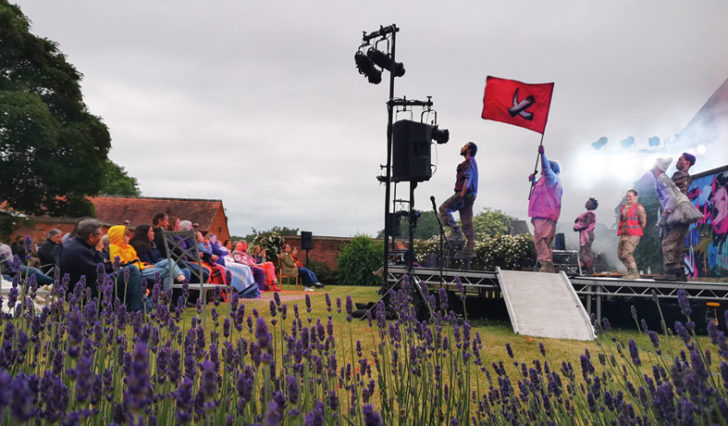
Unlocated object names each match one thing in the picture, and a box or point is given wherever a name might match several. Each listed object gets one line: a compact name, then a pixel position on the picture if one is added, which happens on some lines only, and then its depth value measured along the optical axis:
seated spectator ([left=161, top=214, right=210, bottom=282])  7.52
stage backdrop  14.20
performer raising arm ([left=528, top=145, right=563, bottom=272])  8.40
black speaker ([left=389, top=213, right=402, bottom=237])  9.09
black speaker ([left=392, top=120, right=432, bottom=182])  7.56
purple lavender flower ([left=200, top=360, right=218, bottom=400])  0.79
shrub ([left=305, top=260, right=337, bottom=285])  19.97
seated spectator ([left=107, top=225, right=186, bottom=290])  6.43
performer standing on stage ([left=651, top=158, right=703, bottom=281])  7.44
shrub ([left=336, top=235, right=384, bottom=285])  18.95
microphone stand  6.71
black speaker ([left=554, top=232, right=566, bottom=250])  15.32
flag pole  8.80
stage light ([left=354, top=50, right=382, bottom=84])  7.79
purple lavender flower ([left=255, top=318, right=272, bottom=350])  0.93
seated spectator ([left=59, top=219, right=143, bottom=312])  4.83
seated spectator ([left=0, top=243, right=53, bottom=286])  5.73
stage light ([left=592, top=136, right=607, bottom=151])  19.02
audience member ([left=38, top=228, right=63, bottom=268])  6.89
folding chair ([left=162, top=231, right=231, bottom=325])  5.95
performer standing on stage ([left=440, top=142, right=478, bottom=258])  8.91
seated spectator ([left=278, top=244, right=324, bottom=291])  15.01
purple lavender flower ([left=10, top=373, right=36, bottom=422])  0.63
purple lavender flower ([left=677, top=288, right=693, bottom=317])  1.84
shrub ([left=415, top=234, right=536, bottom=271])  13.34
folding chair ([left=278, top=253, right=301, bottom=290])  15.07
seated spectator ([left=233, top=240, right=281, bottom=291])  12.07
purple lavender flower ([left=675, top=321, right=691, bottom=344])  1.72
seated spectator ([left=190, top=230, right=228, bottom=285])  8.41
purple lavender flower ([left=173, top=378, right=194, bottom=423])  0.85
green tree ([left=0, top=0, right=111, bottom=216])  19.48
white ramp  6.57
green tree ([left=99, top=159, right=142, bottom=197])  47.01
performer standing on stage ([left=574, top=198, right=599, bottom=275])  13.08
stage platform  7.55
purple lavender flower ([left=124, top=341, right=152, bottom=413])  0.64
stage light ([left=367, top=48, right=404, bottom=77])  7.65
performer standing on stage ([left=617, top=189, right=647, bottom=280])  9.80
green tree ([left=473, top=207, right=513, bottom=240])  52.72
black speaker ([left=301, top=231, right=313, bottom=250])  18.93
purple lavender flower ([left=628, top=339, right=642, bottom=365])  1.64
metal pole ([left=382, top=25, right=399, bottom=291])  6.99
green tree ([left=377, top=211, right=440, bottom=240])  70.50
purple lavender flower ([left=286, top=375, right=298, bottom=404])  1.00
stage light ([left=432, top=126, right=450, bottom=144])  9.31
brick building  29.53
